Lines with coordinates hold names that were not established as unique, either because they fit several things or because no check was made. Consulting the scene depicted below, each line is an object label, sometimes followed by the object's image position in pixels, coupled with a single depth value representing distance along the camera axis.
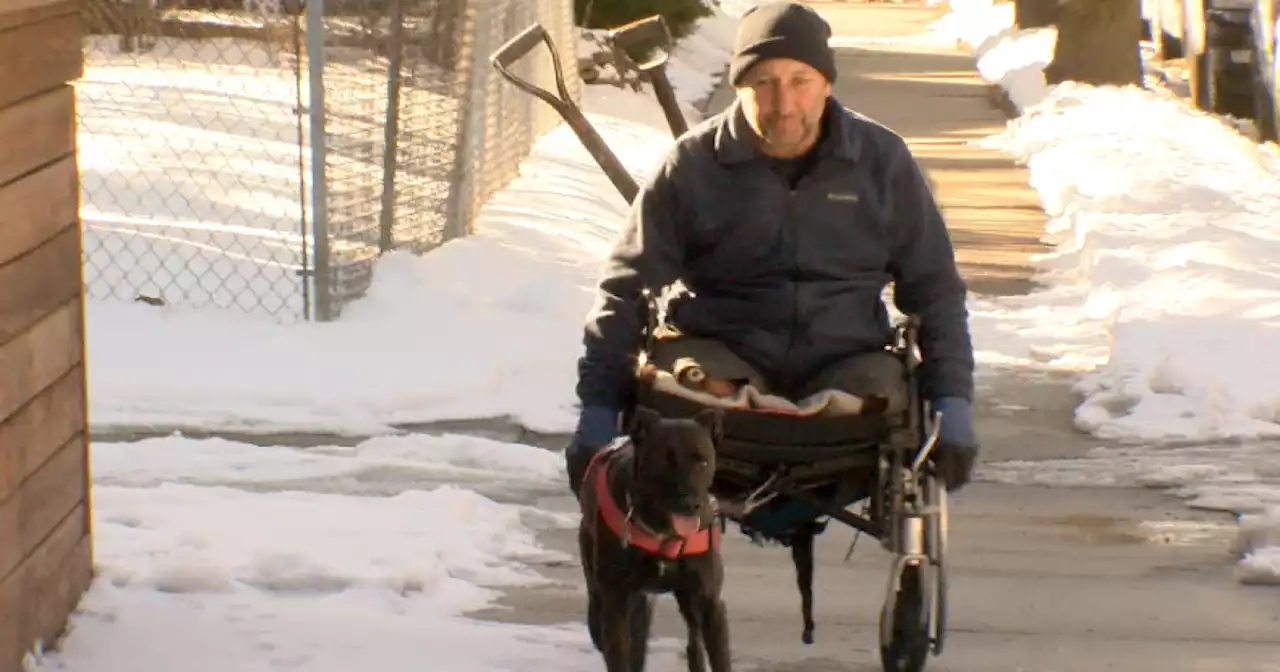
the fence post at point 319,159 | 16.86
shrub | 37.16
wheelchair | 8.77
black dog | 7.83
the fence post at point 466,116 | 21.03
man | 9.02
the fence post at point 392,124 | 18.64
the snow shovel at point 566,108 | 15.05
